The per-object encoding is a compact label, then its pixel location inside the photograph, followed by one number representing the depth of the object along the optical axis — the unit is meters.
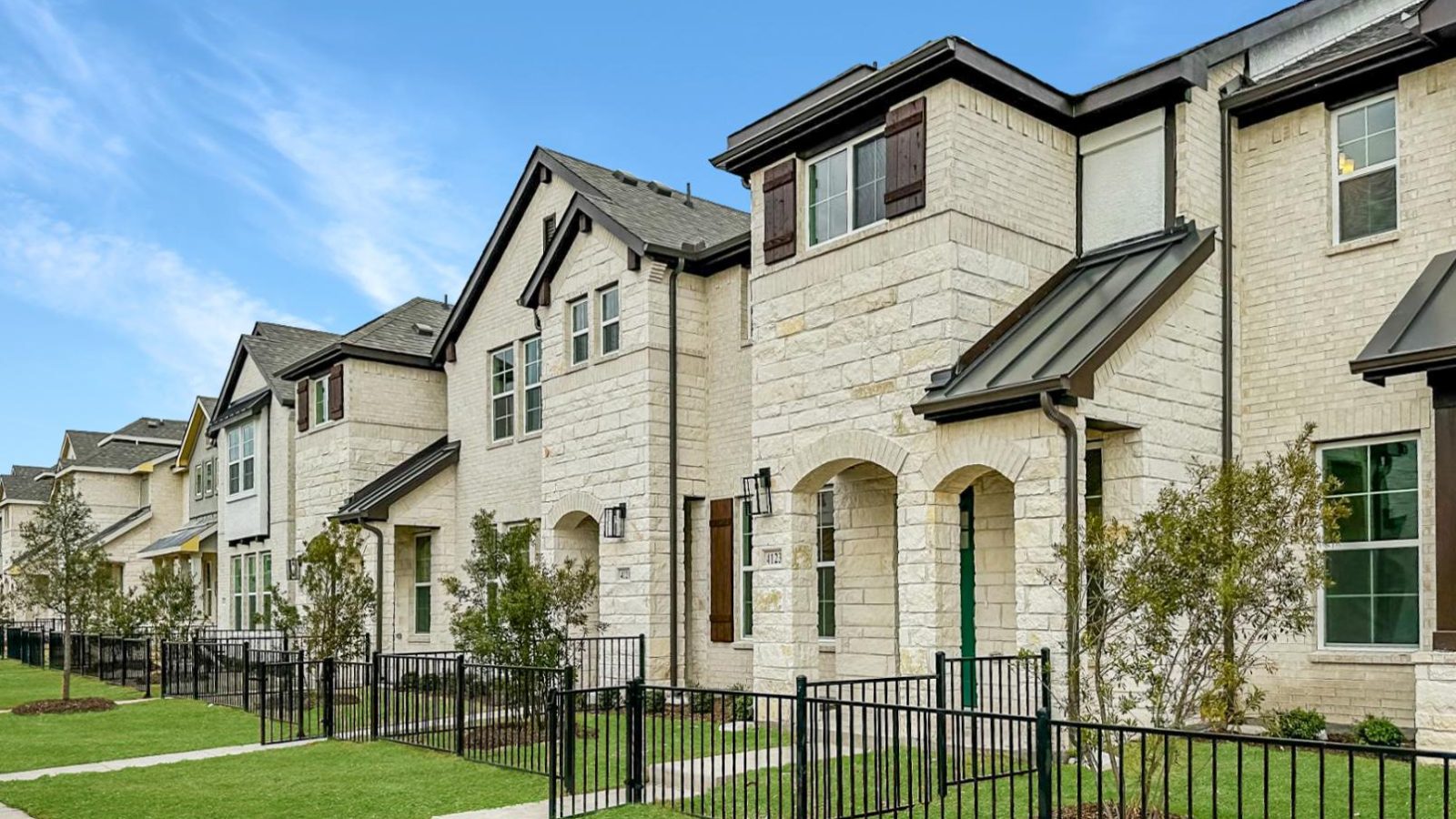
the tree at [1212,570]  7.78
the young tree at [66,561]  22.50
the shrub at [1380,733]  11.04
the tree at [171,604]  25.86
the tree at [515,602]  14.77
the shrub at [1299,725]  11.58
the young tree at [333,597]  18.97
